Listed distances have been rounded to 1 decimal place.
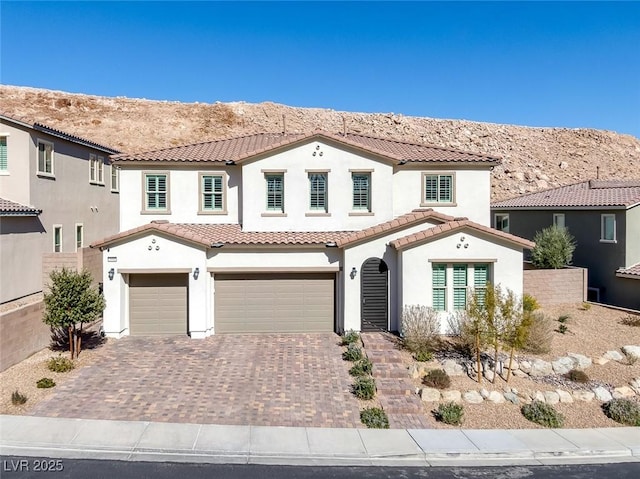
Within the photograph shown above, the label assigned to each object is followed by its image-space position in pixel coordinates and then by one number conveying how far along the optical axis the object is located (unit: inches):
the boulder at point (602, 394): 525.0
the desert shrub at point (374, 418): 447.2
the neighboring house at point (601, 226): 887.1
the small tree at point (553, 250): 919.7
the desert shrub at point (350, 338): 650.2
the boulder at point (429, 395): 504.4
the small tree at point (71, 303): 579.2
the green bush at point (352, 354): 593.3
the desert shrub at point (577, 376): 552.7
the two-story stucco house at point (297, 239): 675.4
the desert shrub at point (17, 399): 463.8
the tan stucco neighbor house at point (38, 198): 739.4
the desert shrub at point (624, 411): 479.8
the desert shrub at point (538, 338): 621.3
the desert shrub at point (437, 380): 526.9
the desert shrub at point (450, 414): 461.1
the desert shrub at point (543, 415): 469.1
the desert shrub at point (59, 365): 547.8
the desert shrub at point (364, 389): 499.2
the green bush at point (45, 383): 502.5
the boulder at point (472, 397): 506.0
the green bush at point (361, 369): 551.2
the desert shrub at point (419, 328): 614.3
